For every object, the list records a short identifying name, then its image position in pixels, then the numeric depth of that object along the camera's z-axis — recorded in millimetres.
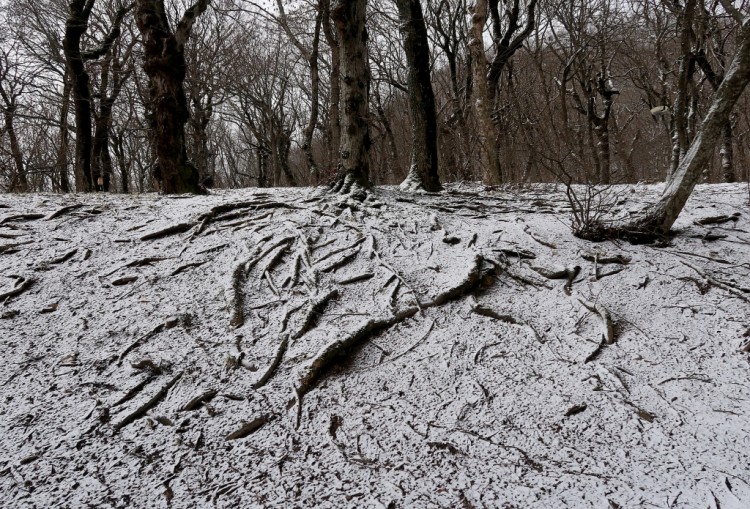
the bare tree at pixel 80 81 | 7977
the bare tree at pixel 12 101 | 10594
